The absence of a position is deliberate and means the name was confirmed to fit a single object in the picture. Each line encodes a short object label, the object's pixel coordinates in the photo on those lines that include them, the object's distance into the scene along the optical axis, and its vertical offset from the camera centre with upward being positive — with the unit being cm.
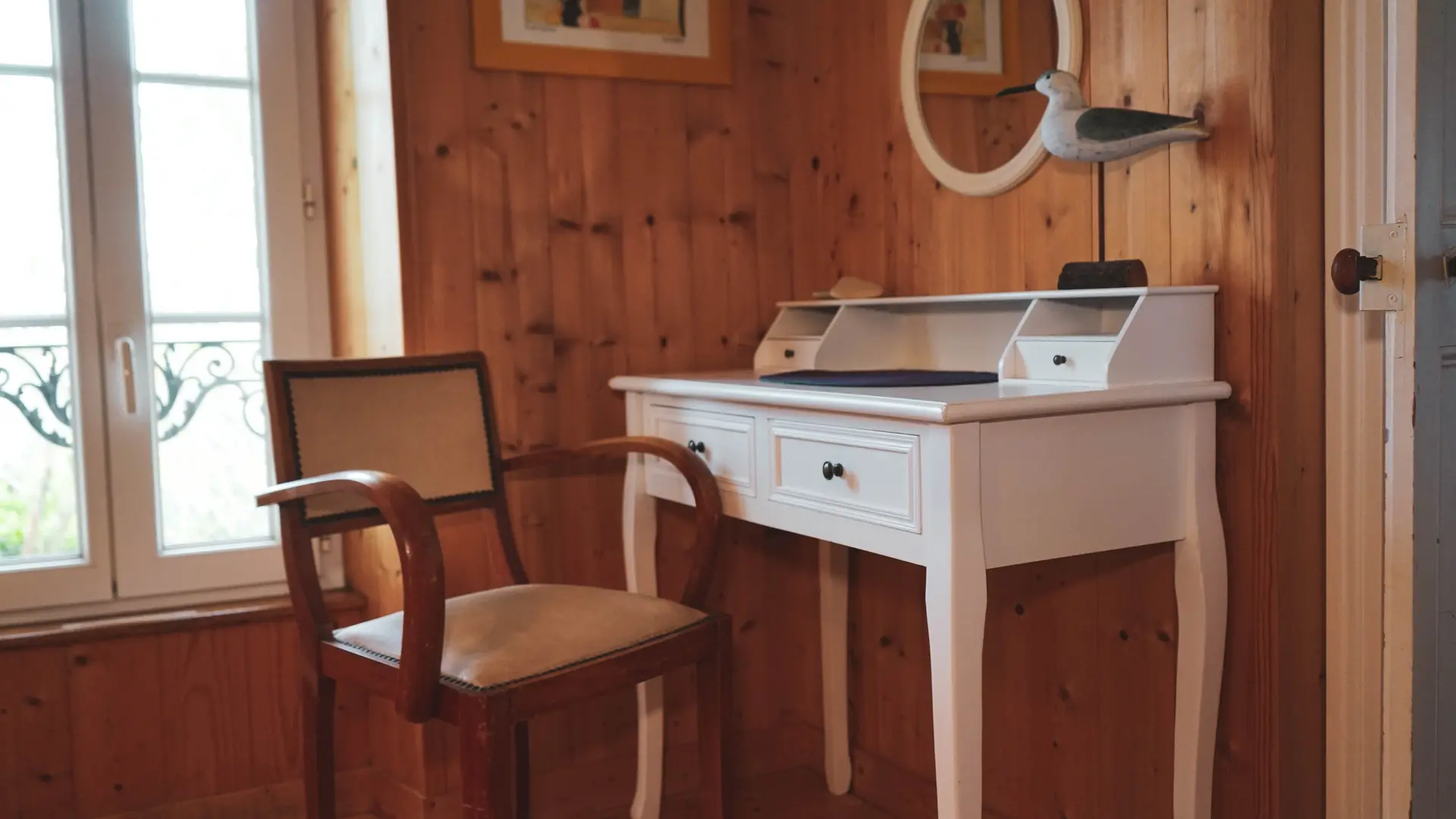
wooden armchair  165 -41
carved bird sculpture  177 +26
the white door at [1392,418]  154 -15
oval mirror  204 +41
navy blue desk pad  189 -9
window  234 +11
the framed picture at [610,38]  238 +57
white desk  158 -20
